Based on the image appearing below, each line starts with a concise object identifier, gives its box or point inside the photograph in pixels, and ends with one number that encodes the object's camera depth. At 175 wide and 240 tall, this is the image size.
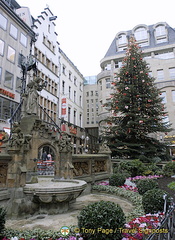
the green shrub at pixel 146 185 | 8.92
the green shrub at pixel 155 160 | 17.50
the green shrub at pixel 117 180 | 11.49
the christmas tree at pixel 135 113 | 18.40
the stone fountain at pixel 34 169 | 6.94
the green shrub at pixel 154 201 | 6.17
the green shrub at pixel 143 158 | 17.25
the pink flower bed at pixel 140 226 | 4.61
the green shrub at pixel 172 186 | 9.66
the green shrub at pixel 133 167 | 14.95
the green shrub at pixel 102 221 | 4.38
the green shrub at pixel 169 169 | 14.66
